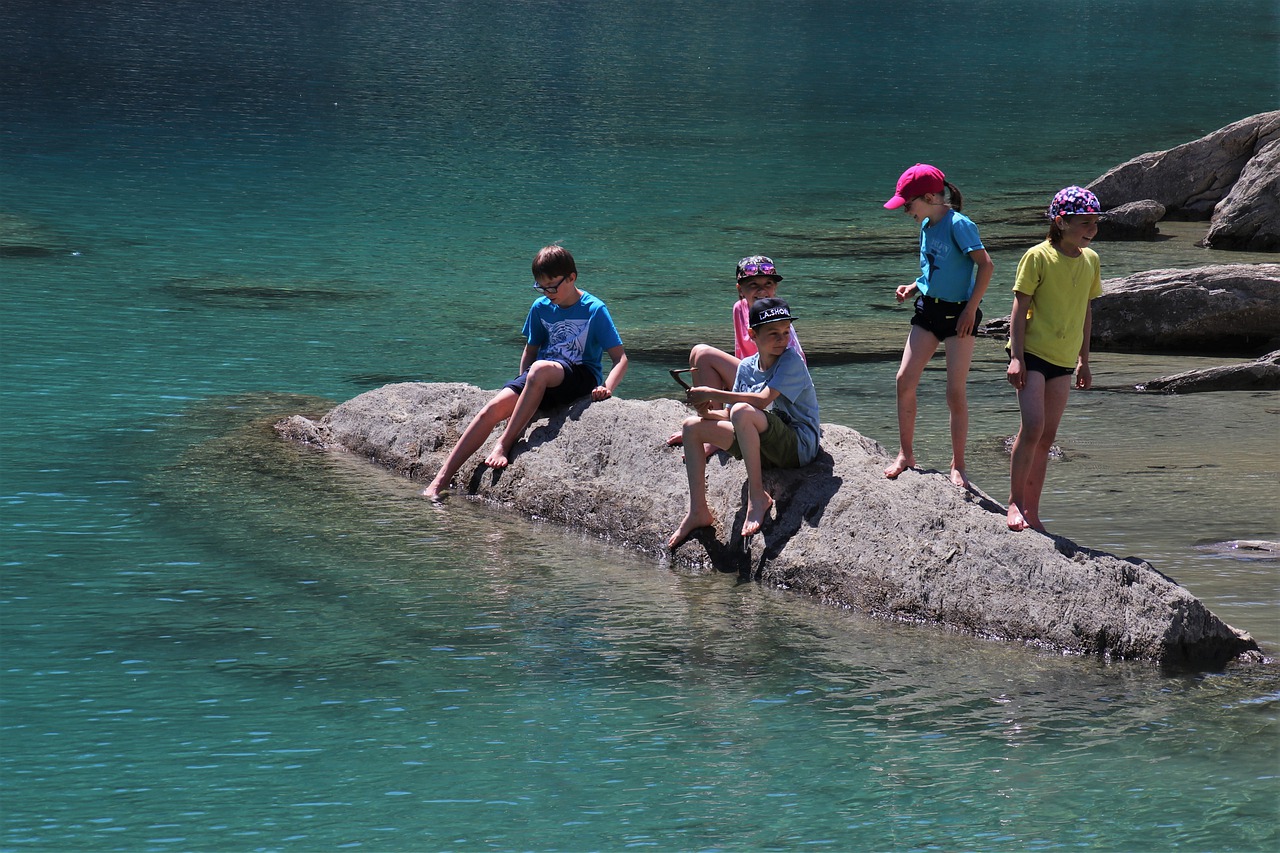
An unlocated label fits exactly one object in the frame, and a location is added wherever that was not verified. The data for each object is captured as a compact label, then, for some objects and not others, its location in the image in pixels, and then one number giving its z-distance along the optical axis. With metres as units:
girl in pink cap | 12.92
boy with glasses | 15.41
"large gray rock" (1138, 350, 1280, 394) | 19.83
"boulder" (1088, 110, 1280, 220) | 37.19
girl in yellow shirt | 12.14
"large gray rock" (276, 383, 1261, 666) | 11.06
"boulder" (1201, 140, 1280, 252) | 32.84
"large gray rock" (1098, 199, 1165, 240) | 35.03
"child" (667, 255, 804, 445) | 14.08
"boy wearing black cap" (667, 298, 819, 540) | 12.80
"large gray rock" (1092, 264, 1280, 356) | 22.62
